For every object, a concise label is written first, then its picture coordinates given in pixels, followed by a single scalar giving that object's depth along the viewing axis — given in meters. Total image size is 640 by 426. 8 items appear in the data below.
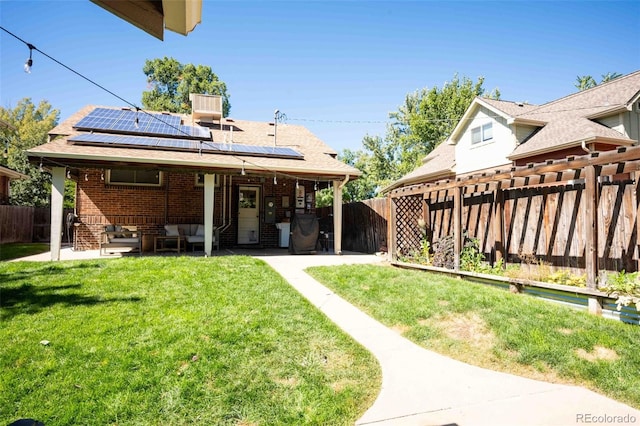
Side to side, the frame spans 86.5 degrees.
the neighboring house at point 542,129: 11.60
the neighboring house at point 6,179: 16.72
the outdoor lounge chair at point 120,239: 9.85
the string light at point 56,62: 3.97
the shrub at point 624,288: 4.23
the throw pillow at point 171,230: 11.05
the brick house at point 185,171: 9.18
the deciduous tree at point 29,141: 21.20
